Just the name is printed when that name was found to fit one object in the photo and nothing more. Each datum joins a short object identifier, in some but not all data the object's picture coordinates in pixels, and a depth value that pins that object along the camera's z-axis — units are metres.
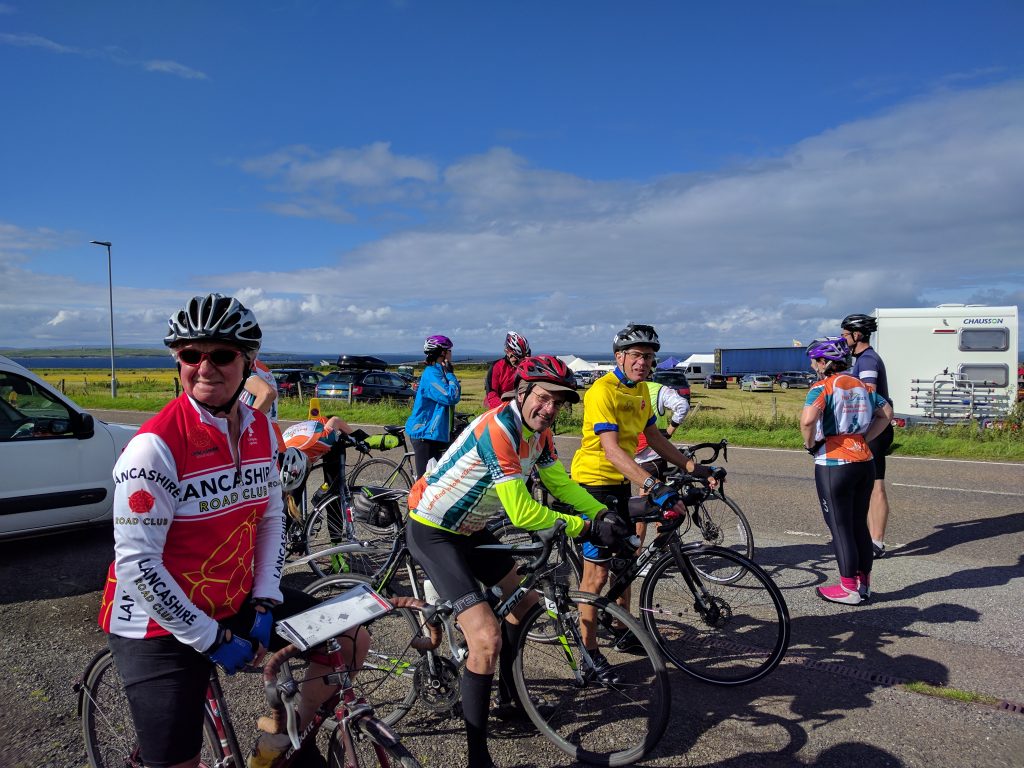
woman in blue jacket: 6.78
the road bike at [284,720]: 2.07
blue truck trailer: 63.94
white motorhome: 16.91
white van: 5.93
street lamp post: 31.14
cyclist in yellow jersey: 4.35
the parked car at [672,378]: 33.81
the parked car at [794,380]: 55.29
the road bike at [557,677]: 3.08
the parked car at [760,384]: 50.41
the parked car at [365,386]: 25.89
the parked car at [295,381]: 30.06
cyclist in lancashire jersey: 1.94
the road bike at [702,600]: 3.90
